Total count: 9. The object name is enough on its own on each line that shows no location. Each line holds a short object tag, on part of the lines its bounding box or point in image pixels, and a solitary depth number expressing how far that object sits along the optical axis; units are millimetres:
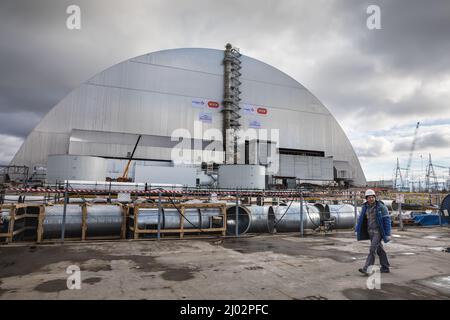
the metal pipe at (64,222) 8980
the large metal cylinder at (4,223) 9325
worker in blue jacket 6059
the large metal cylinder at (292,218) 12484
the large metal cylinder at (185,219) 10547
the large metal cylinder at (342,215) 13836
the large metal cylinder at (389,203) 21375
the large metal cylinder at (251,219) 11938
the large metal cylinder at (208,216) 11117
